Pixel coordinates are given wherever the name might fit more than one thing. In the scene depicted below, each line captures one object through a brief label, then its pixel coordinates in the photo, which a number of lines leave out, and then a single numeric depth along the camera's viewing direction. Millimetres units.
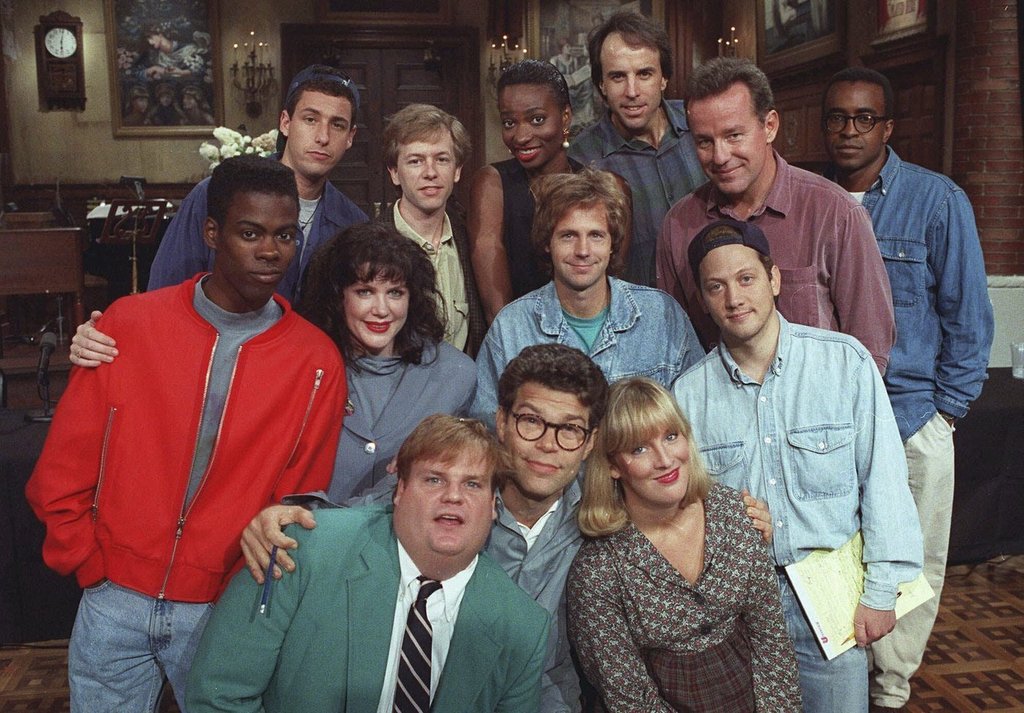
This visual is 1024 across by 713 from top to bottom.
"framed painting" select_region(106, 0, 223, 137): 9711
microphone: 3324
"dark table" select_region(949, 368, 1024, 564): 3703
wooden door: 10031
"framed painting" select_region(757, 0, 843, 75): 8195
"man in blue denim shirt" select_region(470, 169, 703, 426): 2418
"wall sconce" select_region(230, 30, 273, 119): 9891
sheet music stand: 7539
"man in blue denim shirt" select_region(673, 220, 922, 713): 2209
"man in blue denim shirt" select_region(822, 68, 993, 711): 2754
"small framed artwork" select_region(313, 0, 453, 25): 10031
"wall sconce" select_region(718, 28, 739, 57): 10047
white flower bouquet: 5895
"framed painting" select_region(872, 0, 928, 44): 6953
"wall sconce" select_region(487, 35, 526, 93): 10094
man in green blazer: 1785
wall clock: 9570
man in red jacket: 1938
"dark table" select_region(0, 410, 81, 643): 3020
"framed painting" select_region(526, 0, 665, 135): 10086
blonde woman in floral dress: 2082
